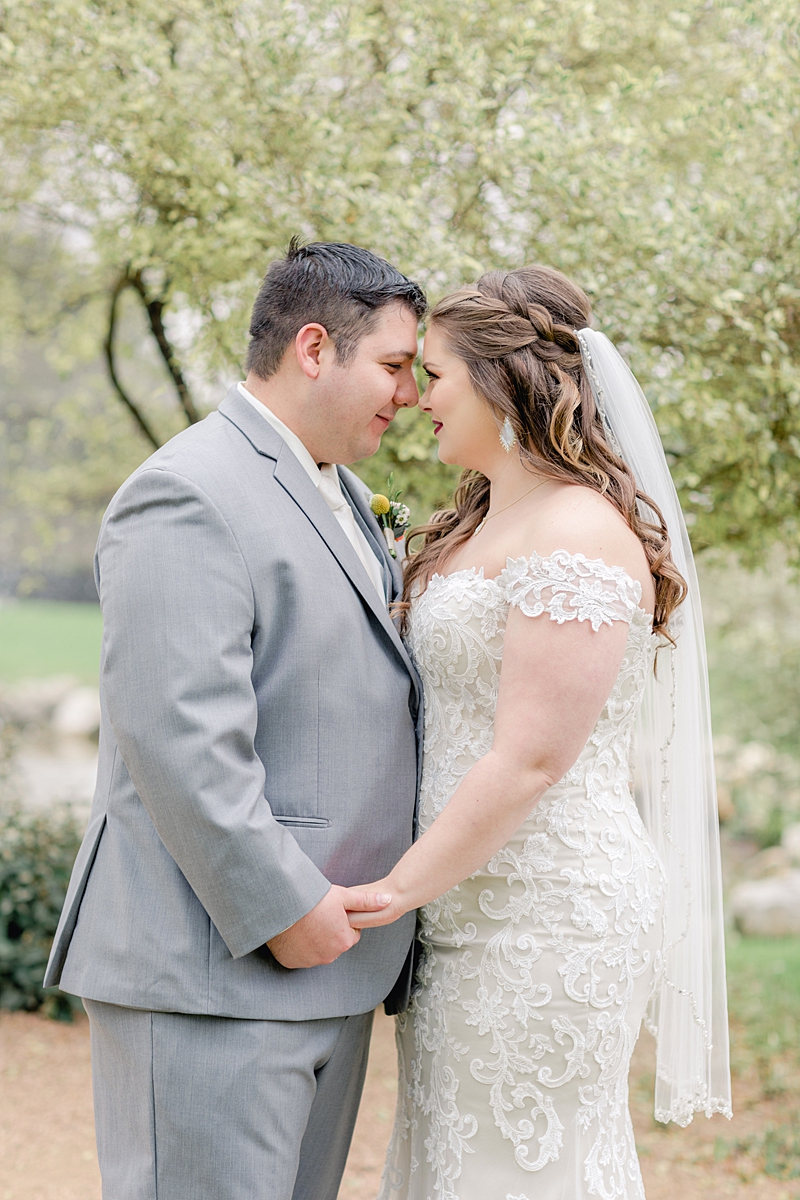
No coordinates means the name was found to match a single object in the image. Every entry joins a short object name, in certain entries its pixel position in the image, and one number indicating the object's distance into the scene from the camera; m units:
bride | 2.09
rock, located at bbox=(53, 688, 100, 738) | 16.44
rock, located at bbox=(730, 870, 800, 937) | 8.04
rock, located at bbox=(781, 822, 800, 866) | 9.58
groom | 1.93
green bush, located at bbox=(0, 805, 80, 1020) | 5.09
